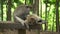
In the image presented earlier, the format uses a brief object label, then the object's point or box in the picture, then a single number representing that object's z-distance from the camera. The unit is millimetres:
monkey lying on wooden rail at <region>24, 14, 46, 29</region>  2808
